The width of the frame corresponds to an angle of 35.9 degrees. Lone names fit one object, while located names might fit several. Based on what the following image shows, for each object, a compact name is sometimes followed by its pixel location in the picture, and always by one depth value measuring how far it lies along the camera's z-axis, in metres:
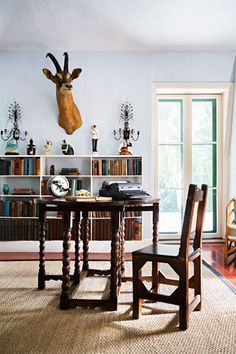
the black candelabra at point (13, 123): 5.57
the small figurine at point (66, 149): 5.41
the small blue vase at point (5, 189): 5.42
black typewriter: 2.86
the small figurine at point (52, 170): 5.38
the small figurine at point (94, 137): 5.42
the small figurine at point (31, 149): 5.39
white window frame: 5.70
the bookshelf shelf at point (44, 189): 5.25
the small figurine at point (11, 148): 5.37
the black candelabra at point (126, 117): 5.61
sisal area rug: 2.16
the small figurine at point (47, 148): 5.43
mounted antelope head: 5.13
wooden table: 2.71
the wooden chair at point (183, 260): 2.40
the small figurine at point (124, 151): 5.36
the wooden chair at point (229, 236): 4.45
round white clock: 3.10
